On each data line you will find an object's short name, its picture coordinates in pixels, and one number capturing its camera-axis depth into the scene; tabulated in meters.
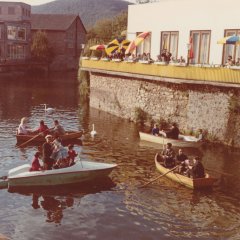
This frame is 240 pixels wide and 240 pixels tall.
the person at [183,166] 20.94
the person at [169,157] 21.86
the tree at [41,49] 84.62
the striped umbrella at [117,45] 36.59
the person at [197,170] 19.92
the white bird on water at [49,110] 40.47
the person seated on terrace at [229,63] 26.88
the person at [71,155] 20.55
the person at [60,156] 20.42
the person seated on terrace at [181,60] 32.25
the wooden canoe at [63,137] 27.91
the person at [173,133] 27.78
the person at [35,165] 20.06
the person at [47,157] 20.09
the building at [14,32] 79.75
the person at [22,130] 28.33
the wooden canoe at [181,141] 27.18
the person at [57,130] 28.75
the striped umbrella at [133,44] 34.72
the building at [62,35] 93.62
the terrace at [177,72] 26.28
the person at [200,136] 27.45
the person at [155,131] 28.81
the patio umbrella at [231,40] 27.31
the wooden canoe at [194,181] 19.73
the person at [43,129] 28.33
